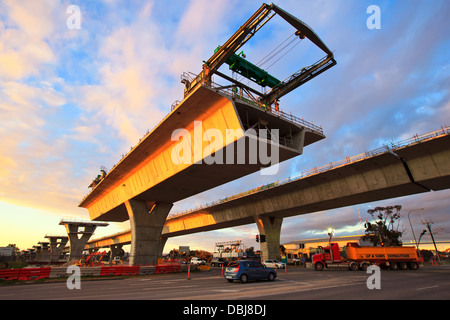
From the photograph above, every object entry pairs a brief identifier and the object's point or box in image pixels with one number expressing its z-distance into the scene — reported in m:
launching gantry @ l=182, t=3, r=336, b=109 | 17.63
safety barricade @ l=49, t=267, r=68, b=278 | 21.41
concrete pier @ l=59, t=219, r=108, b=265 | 61.12
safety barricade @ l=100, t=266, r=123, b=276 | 23.44
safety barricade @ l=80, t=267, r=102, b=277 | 22.97
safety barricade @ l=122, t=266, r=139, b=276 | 24.52
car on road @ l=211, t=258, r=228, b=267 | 49.74
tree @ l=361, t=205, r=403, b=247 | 50.50
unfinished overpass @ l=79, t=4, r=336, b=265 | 17.23
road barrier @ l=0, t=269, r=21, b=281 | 18.61
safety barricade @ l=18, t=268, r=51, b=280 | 19.66
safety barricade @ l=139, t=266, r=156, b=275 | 25.67
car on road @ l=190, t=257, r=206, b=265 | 45.85
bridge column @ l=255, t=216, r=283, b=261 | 42.81
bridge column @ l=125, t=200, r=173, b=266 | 29.33
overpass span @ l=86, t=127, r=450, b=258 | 22.92
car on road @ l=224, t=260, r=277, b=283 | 16.00
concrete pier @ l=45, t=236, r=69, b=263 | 88.11
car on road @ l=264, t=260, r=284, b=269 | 35.65
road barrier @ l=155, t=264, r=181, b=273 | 26.84
